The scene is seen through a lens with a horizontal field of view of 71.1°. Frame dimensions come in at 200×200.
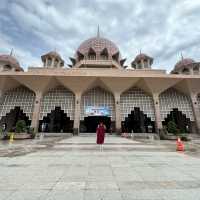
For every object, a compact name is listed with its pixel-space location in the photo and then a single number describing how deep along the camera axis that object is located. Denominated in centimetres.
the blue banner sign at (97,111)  2108
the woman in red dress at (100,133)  858
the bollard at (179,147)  806
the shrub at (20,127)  1541
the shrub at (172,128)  1626
